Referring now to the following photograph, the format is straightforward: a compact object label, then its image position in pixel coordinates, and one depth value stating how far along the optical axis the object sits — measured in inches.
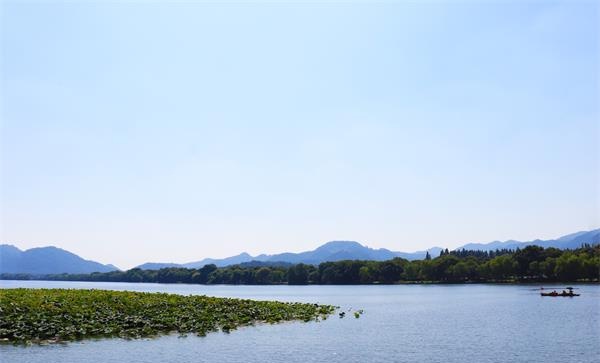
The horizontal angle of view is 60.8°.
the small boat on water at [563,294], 4434.1
